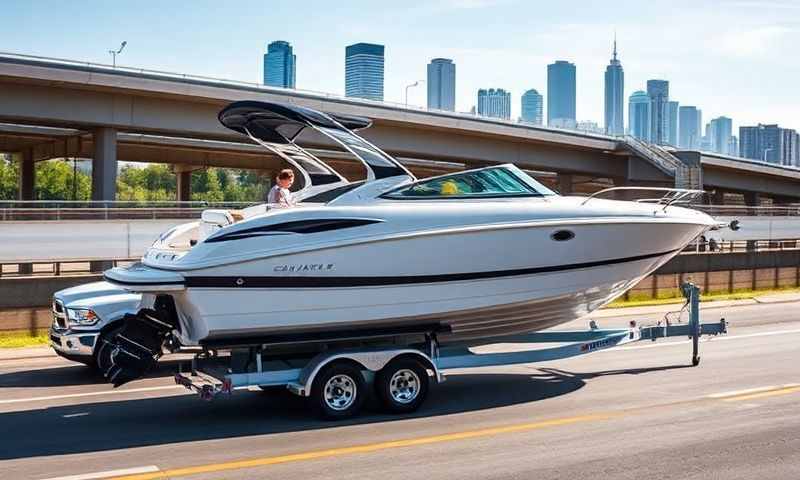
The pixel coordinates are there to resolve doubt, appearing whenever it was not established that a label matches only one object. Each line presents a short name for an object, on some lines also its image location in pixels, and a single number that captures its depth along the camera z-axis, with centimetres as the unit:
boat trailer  1044
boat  1046
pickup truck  1320
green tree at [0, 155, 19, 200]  12225
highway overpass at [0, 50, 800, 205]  3416
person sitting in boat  1227
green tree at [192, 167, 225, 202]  16662
